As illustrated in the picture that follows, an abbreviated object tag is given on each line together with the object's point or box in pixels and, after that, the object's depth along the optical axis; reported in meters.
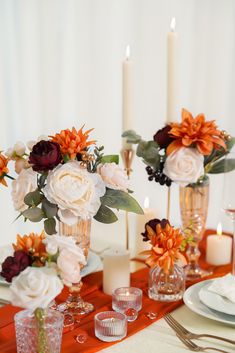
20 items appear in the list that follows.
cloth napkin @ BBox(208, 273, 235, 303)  1.29
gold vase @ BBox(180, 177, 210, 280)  1.59
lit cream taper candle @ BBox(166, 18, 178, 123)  1.70
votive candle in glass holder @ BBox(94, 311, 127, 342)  1.16
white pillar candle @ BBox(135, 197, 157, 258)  1.72
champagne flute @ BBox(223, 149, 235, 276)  1.40
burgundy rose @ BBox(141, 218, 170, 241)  1.29
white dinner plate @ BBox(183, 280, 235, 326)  1.24
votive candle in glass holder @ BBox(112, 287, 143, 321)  1.31
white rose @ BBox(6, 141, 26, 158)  1.27
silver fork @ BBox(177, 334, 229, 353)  1.12
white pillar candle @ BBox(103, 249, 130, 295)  1.43
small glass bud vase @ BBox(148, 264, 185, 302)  1.39
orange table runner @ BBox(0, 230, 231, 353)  1.13
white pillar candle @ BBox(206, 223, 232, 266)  1.67
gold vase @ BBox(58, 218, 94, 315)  1.31
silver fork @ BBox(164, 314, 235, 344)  1.17
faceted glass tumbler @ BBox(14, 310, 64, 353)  1.02
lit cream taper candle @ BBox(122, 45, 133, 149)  1.70
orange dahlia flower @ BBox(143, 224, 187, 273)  1.25
